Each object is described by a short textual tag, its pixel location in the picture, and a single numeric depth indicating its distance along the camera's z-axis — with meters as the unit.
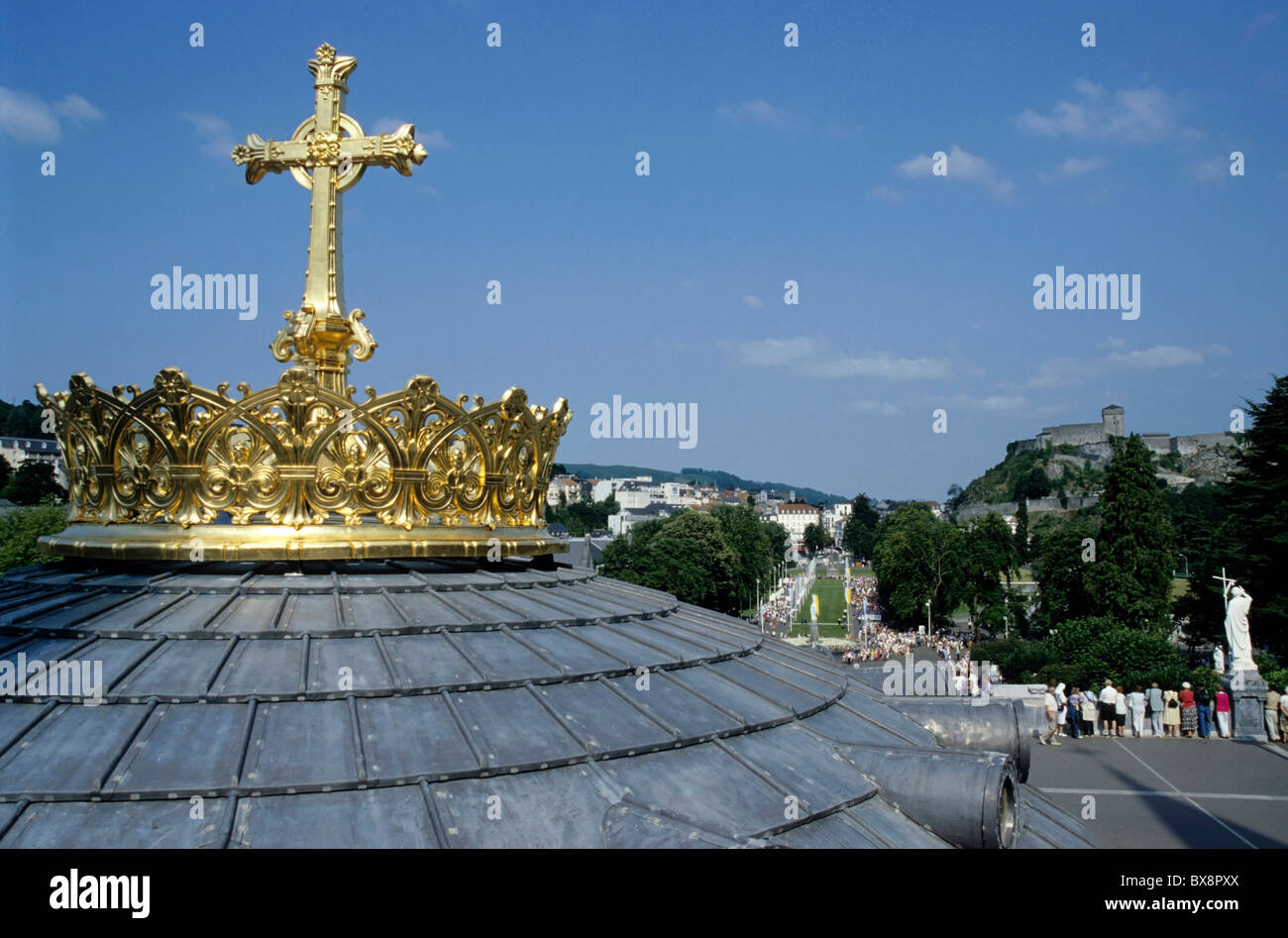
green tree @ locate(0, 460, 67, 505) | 72.62
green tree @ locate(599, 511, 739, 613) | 81.56
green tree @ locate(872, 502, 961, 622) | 95.75
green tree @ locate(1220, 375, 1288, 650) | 50.84
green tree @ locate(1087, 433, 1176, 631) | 62.78
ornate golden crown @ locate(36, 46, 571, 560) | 6.29
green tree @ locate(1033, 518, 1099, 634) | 68.38
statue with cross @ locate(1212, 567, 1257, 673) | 32.62
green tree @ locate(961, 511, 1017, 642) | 87.44
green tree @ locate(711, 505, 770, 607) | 106.38
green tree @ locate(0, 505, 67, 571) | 50.91
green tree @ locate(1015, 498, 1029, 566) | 103.50
